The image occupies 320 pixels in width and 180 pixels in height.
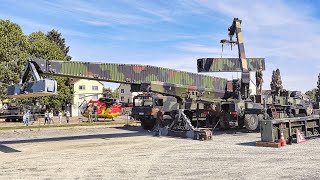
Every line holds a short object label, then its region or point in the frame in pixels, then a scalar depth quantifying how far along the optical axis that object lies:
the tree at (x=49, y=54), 44.75
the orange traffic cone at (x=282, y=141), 13.30
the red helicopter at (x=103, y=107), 34.69
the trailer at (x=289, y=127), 13.44
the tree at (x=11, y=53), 40.09
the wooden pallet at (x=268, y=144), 13.03
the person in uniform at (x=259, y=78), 18.81
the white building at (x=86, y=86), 74.89
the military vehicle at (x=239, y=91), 18.25
